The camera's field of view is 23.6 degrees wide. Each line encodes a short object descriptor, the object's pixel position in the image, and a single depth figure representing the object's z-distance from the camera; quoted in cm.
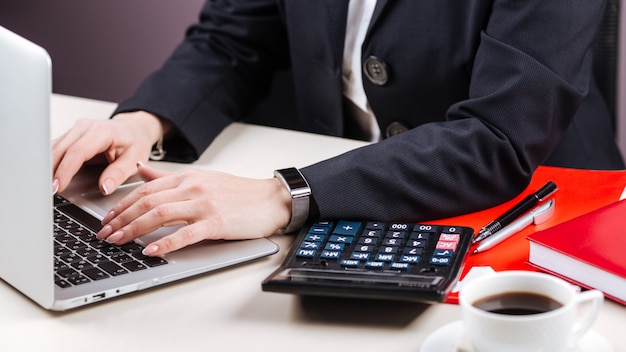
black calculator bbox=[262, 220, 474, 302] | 118
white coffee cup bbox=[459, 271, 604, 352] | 108
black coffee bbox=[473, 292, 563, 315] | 111
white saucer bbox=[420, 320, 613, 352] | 112
